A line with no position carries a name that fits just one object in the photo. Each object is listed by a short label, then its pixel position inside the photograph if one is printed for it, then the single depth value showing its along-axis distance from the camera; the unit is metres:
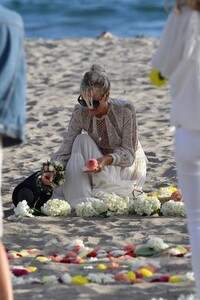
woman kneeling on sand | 13.95
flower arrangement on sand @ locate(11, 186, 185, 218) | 13.37
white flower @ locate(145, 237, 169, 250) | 11.25
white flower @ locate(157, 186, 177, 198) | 14.09
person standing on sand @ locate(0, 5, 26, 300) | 8.25
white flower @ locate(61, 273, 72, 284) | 9.83
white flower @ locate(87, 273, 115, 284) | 9.80
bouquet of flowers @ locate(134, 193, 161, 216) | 13.35
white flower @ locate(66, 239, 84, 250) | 11.87
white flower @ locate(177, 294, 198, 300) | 8.96
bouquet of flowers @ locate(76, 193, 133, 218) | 13.50
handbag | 13.98
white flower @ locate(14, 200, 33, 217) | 13.54
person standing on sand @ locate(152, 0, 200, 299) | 8.32
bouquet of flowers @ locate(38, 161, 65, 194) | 13.86
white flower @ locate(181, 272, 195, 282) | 9.68
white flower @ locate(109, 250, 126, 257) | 11.29
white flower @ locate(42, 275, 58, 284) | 9.93
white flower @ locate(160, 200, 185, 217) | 13.32
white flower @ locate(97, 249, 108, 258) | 11.31
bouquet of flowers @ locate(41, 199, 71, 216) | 13.58
